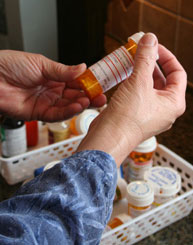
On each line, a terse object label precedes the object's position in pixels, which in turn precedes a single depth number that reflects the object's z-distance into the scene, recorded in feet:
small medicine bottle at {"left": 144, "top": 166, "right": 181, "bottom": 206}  2.20
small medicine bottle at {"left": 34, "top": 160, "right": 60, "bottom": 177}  2.33
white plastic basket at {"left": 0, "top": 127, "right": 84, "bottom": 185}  2.49
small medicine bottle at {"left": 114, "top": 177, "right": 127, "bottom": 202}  2.36
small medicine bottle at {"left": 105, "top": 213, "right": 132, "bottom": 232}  2.08
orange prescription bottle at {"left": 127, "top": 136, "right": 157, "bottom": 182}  2.44
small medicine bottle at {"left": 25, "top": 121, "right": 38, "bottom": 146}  2.79
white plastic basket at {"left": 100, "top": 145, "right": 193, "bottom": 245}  1.99
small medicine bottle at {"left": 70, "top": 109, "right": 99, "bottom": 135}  2.76
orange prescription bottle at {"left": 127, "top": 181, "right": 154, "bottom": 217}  2.11
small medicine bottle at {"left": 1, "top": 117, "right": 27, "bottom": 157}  2.51
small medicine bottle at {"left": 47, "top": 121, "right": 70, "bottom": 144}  2.72
